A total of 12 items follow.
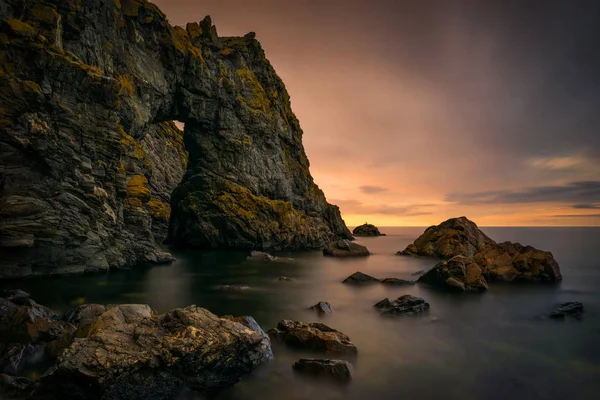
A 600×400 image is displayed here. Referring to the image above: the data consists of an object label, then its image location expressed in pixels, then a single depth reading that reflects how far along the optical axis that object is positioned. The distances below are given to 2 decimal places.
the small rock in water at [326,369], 10.20
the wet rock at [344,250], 52.94
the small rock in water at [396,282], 27.86
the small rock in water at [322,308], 18.80
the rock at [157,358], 7.23
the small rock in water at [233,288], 24.39
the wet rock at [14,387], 8.09
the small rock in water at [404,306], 18.25
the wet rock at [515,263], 29.41
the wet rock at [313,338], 12.23
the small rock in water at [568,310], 18.83
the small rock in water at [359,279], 29.22
